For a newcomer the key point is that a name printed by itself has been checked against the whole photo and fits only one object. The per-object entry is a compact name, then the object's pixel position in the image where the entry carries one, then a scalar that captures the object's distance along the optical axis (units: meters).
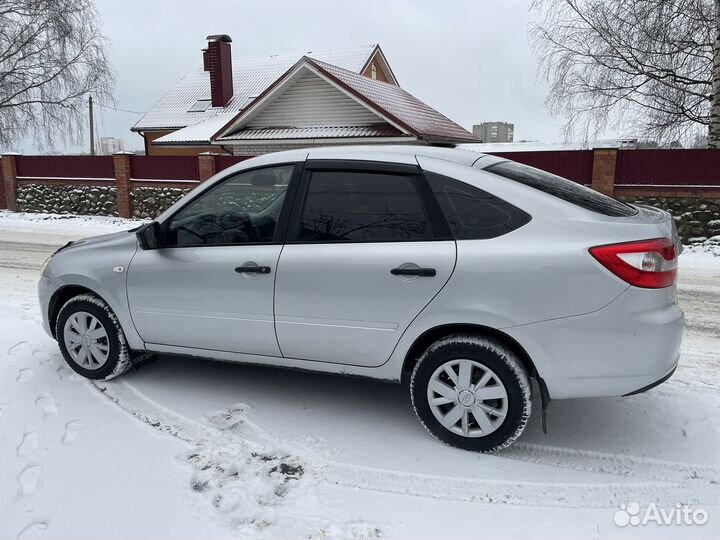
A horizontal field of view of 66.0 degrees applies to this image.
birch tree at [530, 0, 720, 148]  12.57
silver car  2.82
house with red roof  16.27
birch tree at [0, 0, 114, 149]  19.42
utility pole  39.58
